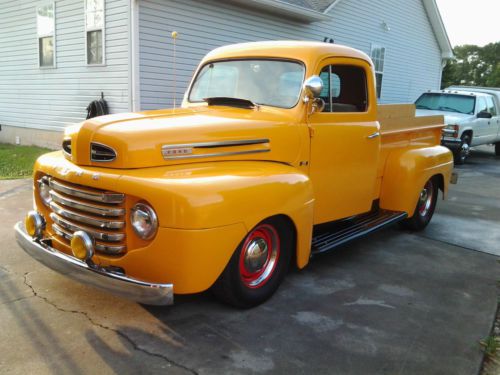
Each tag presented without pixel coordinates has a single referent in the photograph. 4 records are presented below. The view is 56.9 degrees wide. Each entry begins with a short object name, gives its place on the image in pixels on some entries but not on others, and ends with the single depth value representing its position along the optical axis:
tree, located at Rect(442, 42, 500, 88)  56.34
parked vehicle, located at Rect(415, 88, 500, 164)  11.62
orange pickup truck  2.87
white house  9.12
